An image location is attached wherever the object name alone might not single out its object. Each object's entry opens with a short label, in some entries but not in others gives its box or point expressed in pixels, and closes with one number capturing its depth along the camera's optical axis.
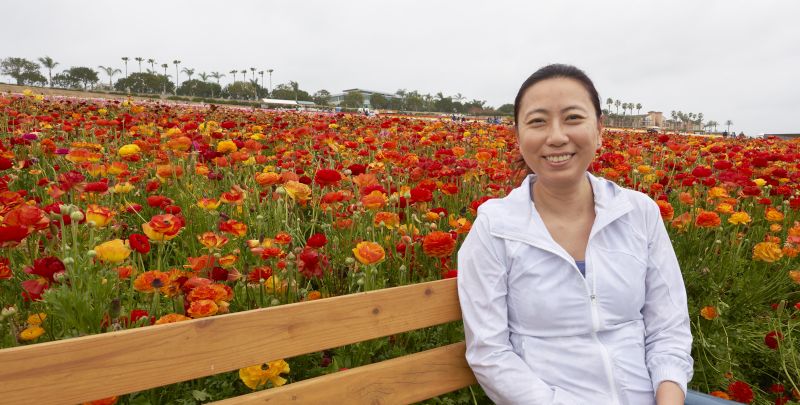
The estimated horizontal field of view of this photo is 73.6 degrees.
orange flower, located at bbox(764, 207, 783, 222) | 2.57
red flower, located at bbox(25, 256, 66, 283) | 1.27
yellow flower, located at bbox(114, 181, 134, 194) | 2.18
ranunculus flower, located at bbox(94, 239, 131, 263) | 1.37
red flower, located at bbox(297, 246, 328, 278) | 1.61
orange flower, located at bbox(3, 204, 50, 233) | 1.34
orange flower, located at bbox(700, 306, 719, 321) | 2.07
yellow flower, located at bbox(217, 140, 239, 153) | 2.70
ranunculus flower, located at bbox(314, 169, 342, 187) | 1.96
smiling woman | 1.31
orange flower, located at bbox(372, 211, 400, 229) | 1.92
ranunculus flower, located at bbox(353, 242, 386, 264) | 1.46
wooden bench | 0.90
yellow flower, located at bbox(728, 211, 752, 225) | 2.45
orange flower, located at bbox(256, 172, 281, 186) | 2.03
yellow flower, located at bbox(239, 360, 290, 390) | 1.37
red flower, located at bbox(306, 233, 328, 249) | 1.63
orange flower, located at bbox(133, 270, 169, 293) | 1.33
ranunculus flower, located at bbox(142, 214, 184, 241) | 1.44
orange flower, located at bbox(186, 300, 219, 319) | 1.24
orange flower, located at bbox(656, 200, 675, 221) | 2.16
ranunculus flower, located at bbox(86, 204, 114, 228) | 1.55
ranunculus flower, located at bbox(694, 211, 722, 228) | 2.21
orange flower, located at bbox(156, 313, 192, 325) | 1.25
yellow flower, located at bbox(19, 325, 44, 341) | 1.35
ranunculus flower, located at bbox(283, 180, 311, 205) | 2.08
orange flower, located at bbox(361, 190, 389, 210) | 1.91
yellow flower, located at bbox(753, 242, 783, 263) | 2.34
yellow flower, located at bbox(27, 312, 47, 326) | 1.40
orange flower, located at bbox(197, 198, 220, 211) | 1.98
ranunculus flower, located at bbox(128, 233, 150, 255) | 1.37
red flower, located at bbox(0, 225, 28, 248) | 1.27
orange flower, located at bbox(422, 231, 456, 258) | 1.67
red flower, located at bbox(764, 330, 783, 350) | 1.96
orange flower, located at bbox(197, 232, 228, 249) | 1.57
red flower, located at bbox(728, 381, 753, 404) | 1.65
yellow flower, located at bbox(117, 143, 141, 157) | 2.53
